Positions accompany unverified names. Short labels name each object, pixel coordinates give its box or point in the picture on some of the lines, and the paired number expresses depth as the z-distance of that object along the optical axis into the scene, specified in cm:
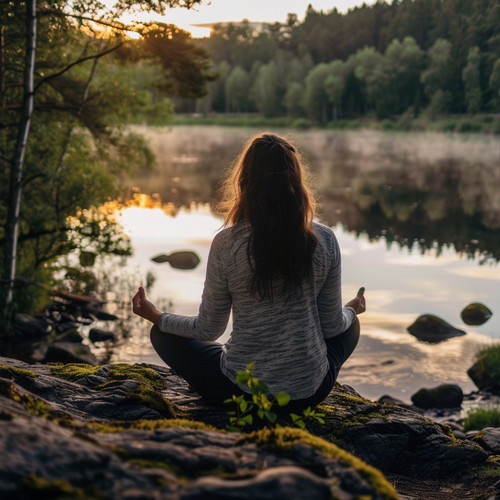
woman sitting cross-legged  349
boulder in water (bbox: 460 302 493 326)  1461
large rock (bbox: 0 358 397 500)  206
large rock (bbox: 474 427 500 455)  581
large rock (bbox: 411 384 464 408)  1030
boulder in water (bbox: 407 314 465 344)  1351
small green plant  320
